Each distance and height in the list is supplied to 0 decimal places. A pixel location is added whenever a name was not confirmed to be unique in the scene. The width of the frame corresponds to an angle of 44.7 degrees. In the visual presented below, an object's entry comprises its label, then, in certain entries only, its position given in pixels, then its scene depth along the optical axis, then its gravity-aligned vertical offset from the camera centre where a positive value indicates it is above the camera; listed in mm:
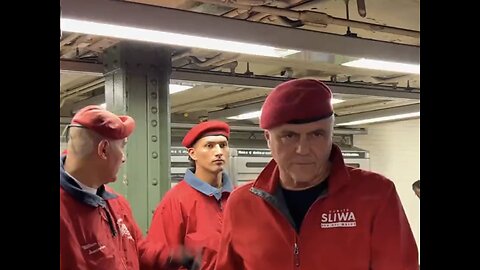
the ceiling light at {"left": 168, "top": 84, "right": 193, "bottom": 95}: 5875 +403
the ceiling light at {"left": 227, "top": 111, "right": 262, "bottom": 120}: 7925 +162
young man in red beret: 3627 -465
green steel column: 3926 +89
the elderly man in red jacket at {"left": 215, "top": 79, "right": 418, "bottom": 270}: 1748 -255
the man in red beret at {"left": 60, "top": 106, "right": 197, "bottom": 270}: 2289 -288
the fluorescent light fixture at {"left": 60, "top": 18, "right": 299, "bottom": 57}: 2426 +404
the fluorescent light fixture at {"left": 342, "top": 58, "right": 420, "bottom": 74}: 3297 +359
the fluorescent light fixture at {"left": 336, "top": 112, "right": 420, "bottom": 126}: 7669 +126
